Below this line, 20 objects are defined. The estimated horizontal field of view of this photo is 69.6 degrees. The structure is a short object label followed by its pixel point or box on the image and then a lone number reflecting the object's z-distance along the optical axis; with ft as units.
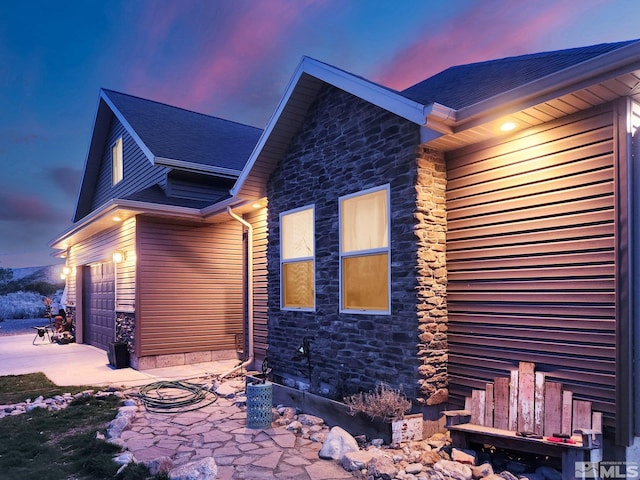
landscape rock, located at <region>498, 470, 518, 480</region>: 12.14
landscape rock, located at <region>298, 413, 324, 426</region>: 17.42
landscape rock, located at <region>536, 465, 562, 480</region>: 12.10
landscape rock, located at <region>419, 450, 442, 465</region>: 13.31
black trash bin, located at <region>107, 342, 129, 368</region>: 30.73
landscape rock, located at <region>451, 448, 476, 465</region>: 13.11
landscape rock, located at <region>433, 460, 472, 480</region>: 12.21
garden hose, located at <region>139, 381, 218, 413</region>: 20.90
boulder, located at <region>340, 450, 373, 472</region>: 13.14
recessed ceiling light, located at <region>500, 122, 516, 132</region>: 14.03
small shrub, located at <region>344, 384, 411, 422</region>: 14.93
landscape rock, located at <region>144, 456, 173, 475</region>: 12.86
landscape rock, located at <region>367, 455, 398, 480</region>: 12.36
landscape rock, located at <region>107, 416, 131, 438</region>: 16.74
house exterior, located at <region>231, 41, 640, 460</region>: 12.16
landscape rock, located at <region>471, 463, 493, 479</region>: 12.41
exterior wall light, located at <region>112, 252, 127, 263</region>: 33.40
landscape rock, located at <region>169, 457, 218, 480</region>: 12.35
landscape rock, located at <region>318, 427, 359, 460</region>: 14.14
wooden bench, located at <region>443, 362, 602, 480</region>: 11.41
